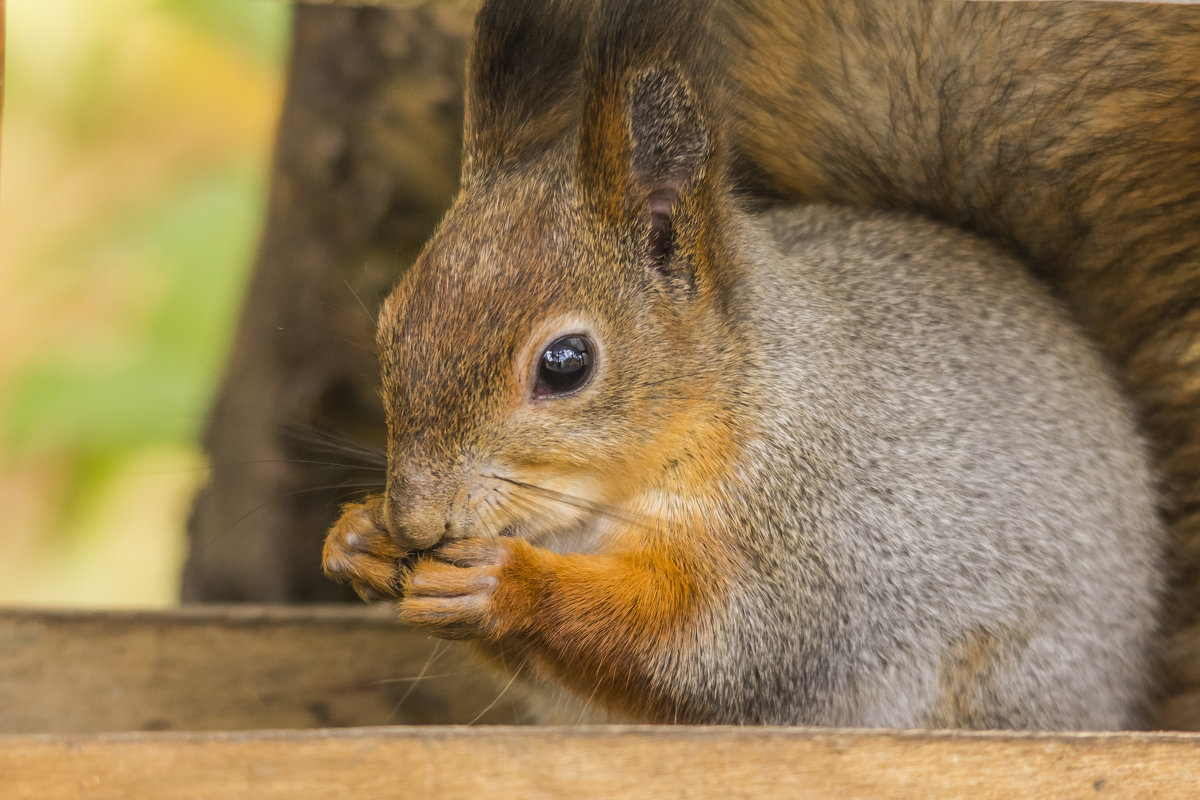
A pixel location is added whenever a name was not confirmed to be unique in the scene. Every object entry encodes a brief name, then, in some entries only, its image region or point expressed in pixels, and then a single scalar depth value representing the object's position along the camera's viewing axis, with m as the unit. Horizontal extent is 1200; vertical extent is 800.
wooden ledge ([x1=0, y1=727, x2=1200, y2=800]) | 1.91
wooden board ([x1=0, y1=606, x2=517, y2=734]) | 1.99
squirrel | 1.94
